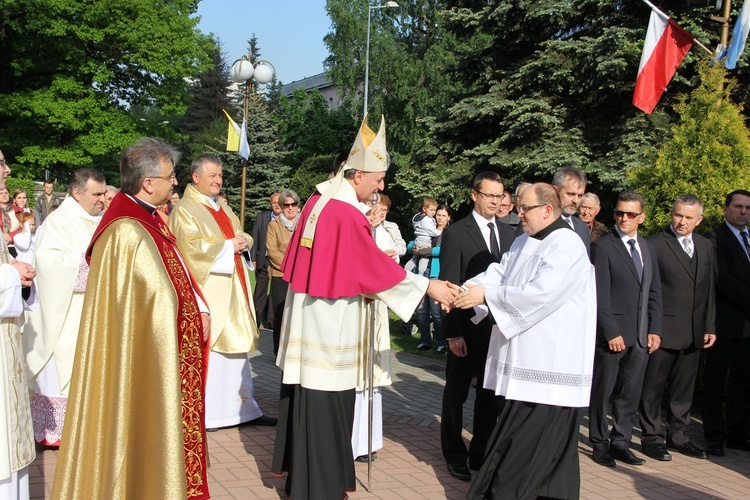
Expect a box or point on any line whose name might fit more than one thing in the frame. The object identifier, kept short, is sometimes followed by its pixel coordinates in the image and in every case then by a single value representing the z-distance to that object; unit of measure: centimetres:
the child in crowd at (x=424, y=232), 1120
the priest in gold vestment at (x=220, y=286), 625
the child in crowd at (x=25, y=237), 970
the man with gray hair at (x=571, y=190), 607
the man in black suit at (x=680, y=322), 651
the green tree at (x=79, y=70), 2795
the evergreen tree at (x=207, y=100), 5669
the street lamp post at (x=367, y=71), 2956
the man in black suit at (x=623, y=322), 609
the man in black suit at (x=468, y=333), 553
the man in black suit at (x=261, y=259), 1123
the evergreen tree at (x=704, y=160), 794
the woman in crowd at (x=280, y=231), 970
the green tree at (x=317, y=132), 4356
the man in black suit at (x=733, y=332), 670
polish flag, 1091
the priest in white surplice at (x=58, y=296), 548
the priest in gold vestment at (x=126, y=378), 374
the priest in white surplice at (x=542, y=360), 453
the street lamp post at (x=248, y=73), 1482
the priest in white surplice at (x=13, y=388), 365
